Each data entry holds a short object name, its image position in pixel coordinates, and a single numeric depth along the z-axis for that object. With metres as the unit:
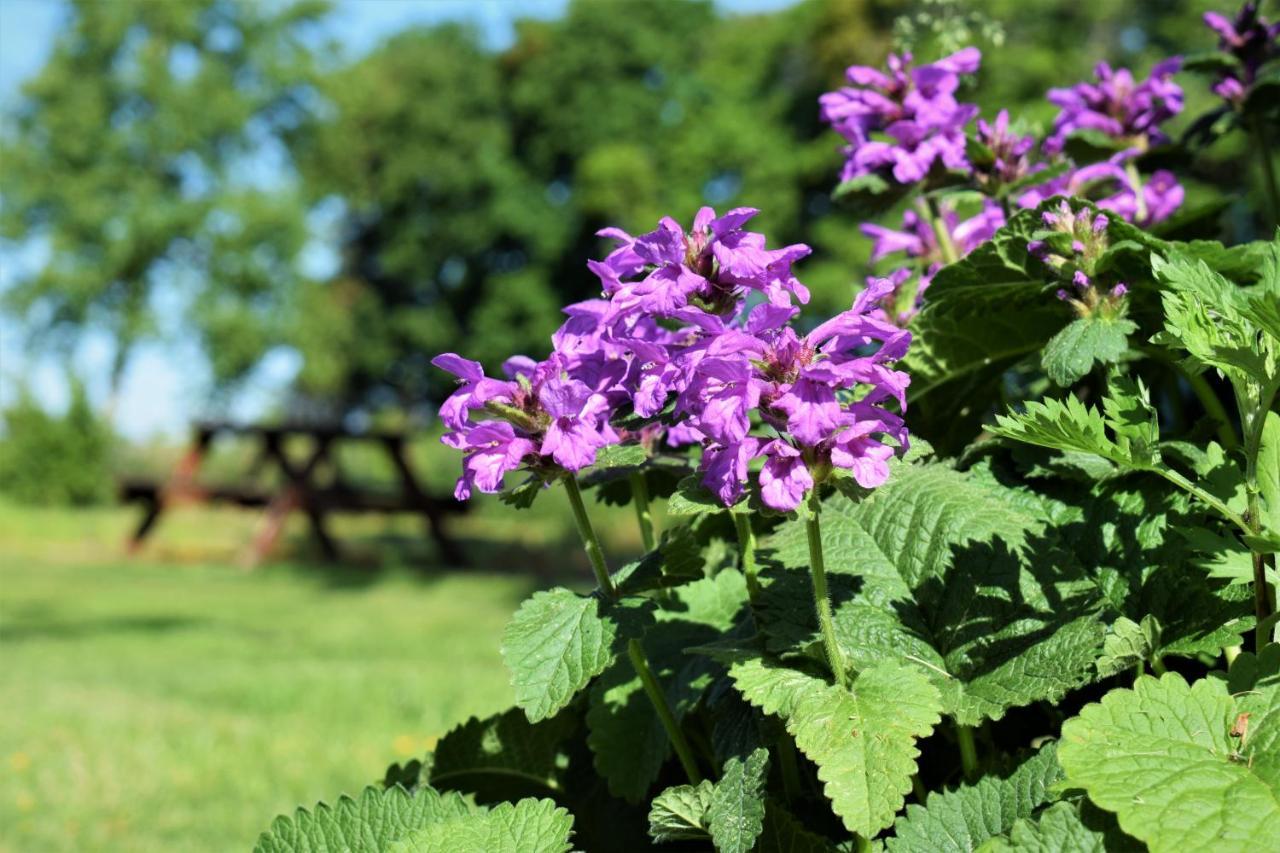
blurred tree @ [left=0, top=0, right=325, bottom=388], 23.94
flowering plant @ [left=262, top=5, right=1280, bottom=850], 1.08
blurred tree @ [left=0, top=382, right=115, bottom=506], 19.58
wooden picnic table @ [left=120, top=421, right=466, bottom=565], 12.80
